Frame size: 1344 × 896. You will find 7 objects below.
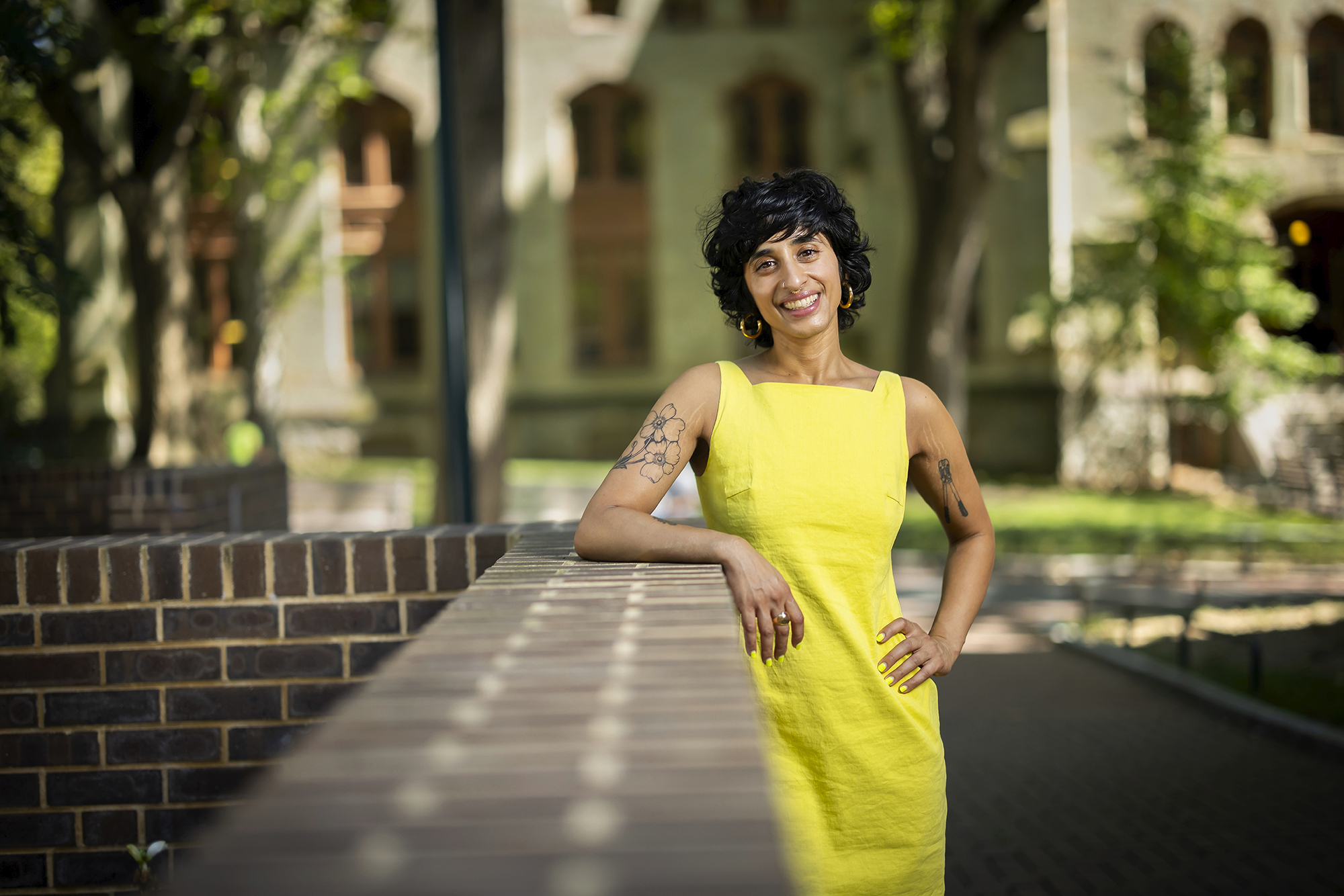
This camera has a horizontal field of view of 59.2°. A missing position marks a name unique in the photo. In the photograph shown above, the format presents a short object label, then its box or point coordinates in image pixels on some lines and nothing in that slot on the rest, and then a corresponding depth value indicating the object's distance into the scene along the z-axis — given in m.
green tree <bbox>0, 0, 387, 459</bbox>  10.62
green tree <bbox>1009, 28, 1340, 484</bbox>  19.80
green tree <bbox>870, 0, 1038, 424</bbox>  14.88
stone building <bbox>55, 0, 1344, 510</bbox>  23.50
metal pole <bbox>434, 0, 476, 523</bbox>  7.39
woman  2.33
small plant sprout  2.74
